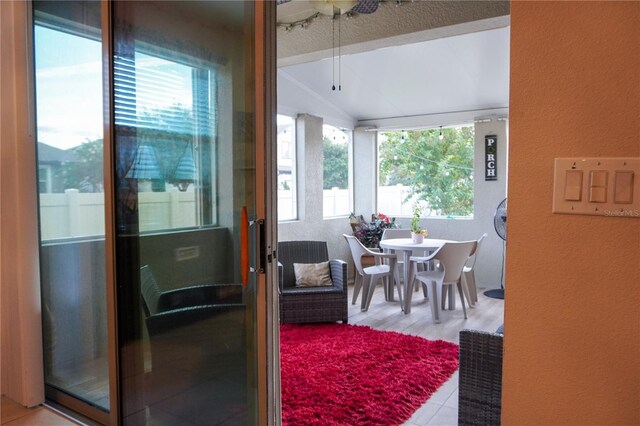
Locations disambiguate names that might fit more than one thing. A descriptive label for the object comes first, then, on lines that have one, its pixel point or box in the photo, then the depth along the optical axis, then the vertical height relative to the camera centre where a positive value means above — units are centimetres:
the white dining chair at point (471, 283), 523 -103
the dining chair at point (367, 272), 509 -87
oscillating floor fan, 550 -34
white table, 494 -60
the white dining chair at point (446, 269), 459 -76
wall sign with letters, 616 +47
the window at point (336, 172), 671 +32
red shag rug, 264 -124
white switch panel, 94 +1
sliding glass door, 164 -5
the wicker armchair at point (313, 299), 438 -100
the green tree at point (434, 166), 661 +40
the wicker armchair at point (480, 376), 184 -75
